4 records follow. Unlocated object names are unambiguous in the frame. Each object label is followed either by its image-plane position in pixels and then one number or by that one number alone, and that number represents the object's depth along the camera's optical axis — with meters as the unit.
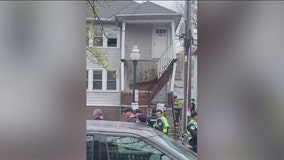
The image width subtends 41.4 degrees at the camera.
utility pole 10.07
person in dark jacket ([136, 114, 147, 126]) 7.32
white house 15.16
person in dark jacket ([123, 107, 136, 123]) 6.63
